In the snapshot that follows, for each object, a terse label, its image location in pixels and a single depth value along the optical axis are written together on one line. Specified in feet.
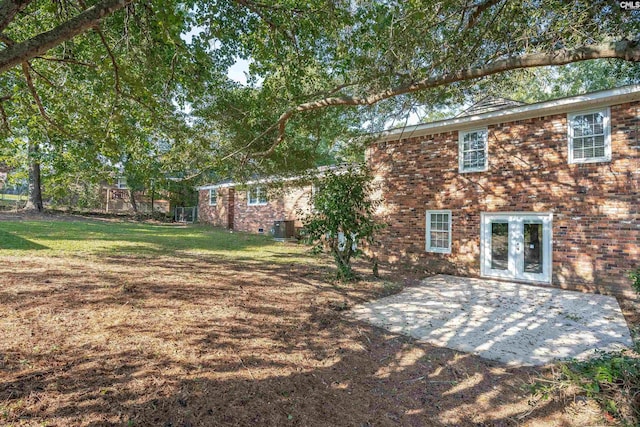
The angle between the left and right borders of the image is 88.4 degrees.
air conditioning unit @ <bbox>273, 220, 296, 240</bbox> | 56.08
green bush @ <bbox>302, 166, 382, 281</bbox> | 25.20
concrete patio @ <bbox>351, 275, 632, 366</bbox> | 14.48
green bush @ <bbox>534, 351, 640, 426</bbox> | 8.62
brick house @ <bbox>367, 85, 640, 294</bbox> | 24.58
